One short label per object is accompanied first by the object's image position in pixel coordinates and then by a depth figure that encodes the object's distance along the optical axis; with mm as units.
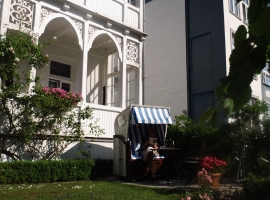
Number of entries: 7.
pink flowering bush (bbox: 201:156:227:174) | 7112
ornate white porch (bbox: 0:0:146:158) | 9367
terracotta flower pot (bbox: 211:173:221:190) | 7102
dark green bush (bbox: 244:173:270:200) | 5535
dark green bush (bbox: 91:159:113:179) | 9708
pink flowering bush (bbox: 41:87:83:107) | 8641
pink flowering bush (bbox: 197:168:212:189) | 5803
